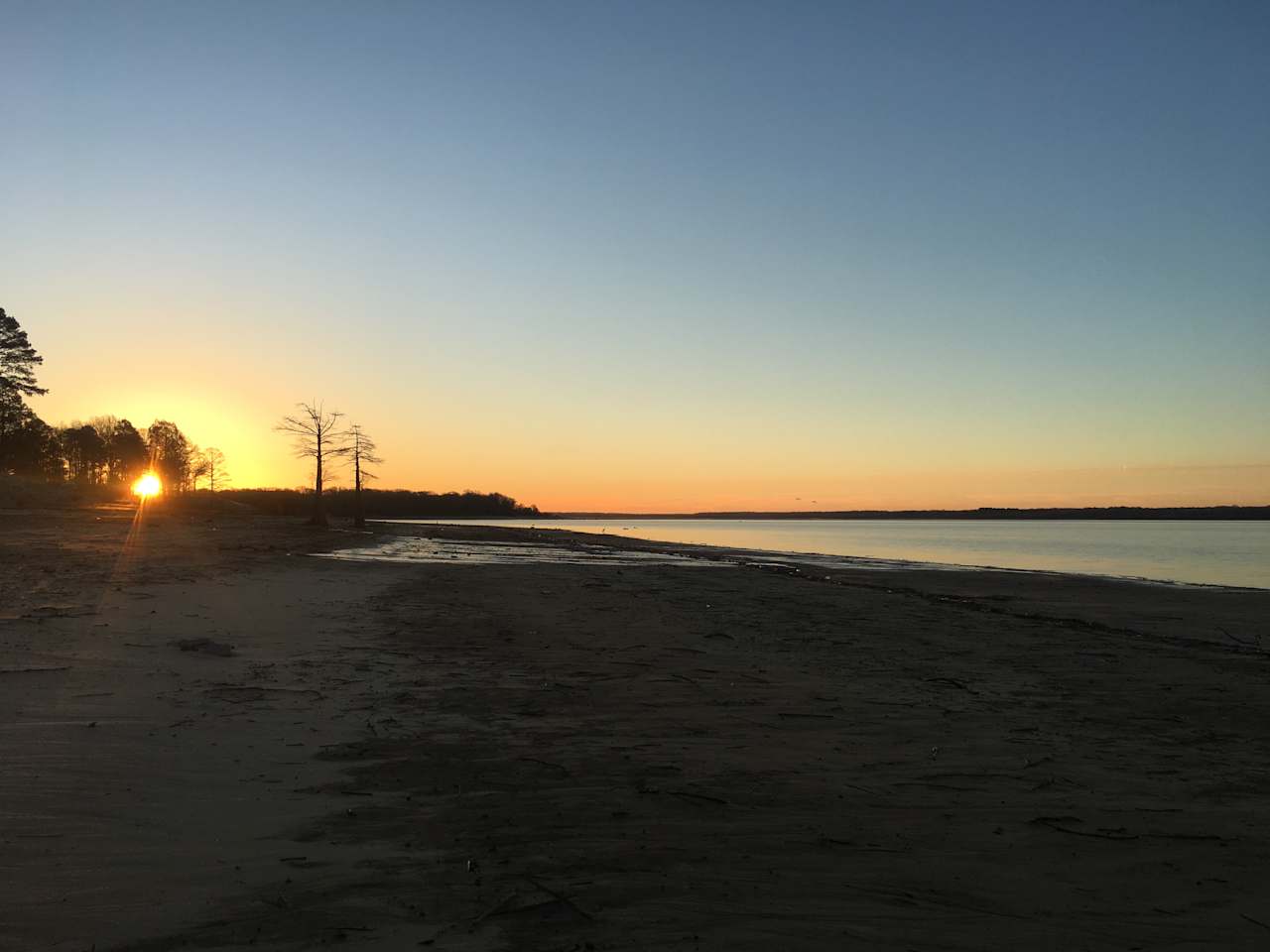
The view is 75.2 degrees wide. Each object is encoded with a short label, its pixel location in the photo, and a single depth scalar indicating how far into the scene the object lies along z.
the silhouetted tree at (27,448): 61.25
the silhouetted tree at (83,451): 85.56
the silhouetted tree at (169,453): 93.00
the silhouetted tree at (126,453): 88.94
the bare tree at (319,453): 49.31
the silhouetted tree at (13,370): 58.09
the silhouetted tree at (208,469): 107.25
